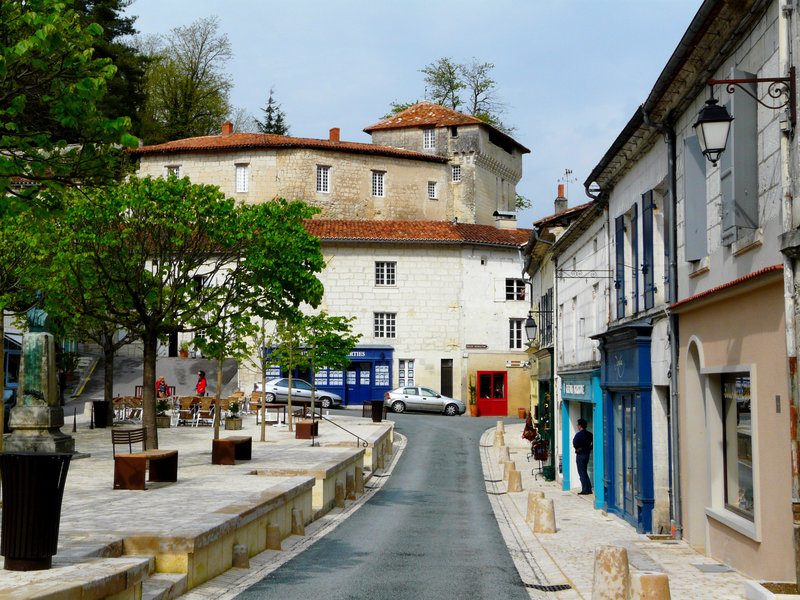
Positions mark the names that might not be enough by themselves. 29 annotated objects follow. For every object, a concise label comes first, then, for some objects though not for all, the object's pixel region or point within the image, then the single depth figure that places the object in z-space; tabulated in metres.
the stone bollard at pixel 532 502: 15.64
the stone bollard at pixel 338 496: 17.48
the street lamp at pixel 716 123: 9.02
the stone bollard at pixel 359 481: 19.93
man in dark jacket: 19.89
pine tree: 66.44
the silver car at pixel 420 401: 43.84
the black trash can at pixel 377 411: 33.62
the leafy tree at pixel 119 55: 53.91
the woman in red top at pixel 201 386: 36.97
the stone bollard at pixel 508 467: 21.42
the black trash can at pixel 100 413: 29.66
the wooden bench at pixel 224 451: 18.09
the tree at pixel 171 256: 18.17
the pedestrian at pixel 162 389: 39.46
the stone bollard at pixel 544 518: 14.70
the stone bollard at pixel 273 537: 11.84
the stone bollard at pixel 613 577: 8.87
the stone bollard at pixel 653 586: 7.73
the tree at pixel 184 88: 65.25
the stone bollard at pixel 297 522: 13.38
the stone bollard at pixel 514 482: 20.98
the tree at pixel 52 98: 9.72
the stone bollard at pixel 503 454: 24.27
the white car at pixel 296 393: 42.62
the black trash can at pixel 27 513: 7.29
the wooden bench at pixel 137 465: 13.76
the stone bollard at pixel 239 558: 10.27
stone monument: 15.61
